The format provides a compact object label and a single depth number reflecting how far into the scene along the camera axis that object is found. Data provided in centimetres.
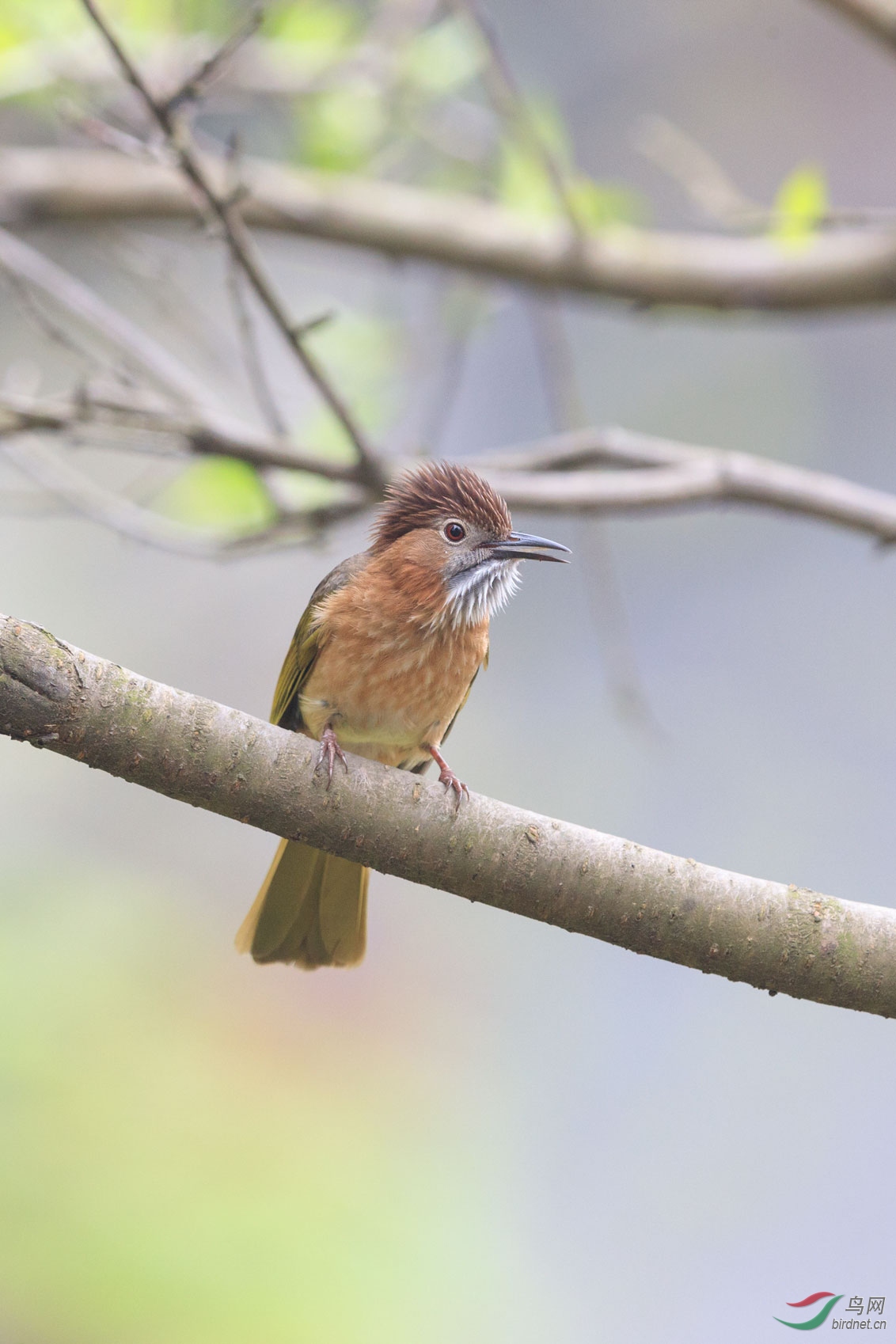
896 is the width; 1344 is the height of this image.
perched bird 564
